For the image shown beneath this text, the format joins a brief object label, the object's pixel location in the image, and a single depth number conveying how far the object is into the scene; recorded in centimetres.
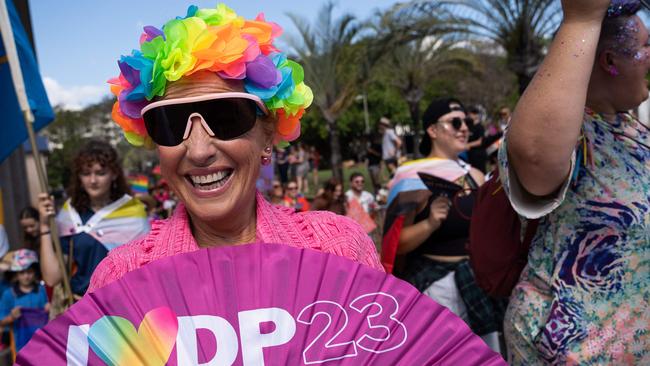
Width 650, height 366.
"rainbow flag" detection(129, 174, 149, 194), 928
